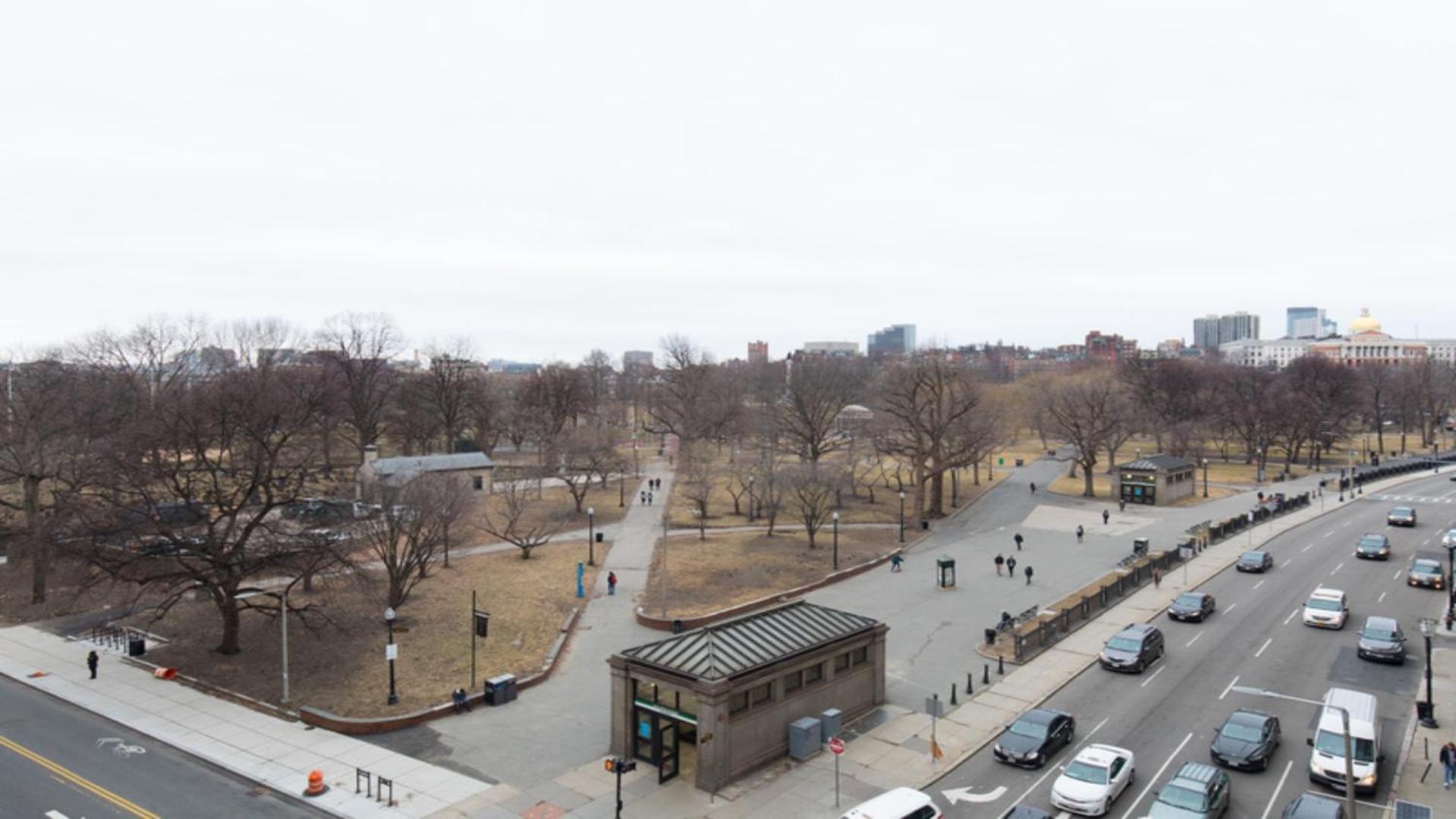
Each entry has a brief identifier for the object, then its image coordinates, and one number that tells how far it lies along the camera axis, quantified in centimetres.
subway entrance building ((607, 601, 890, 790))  2180
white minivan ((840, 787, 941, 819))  1830
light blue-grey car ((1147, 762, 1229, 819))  1877
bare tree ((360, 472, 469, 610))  3728
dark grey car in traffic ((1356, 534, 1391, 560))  4722
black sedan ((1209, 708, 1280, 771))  2203
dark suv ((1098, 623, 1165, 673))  2986
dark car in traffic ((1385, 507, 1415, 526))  5747
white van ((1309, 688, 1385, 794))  2078
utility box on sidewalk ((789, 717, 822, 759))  2350
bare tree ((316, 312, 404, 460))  8062
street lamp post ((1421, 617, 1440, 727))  2453
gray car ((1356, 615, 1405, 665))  3014
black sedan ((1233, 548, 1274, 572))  4497
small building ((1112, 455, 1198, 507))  6894
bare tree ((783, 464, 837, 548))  5125
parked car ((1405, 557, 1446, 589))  4084
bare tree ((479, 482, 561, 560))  4944
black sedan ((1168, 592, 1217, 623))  3600
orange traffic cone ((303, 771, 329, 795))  2138
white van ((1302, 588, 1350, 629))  3456
